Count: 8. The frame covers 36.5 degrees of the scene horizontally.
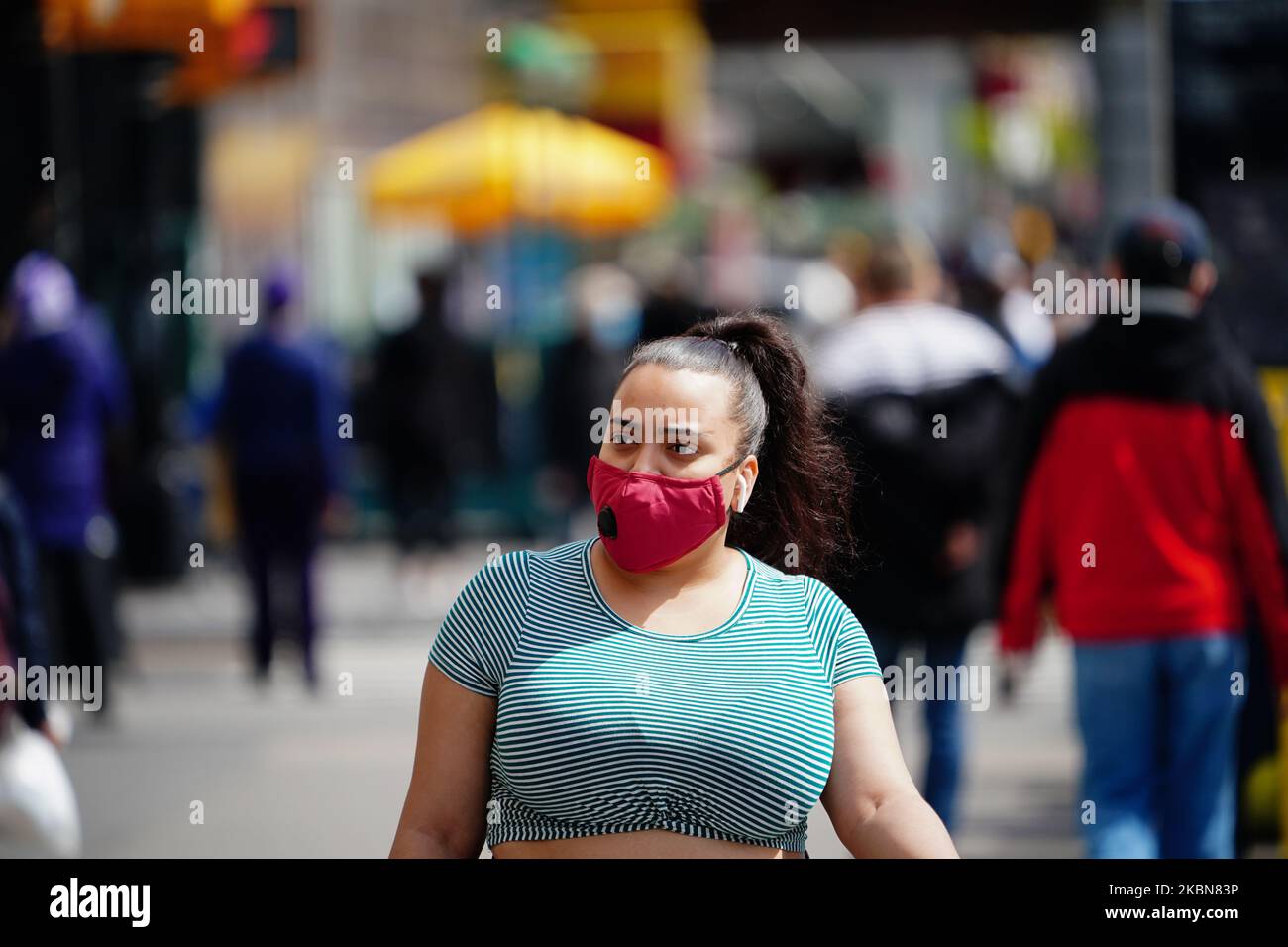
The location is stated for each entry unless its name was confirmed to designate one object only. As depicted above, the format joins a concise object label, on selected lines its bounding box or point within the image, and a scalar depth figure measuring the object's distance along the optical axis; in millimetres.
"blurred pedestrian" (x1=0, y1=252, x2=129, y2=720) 8867
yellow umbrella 15664
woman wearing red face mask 2654
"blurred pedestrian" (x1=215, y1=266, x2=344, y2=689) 10203
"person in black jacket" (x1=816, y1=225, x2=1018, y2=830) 6102
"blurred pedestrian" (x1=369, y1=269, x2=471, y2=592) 13586
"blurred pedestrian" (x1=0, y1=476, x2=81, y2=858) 4602
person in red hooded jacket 5152
